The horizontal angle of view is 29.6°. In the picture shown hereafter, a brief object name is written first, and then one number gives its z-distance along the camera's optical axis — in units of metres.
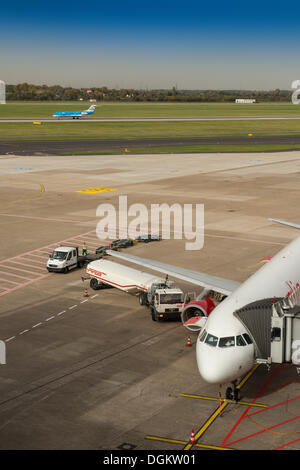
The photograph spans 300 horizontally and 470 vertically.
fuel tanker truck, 34.34
